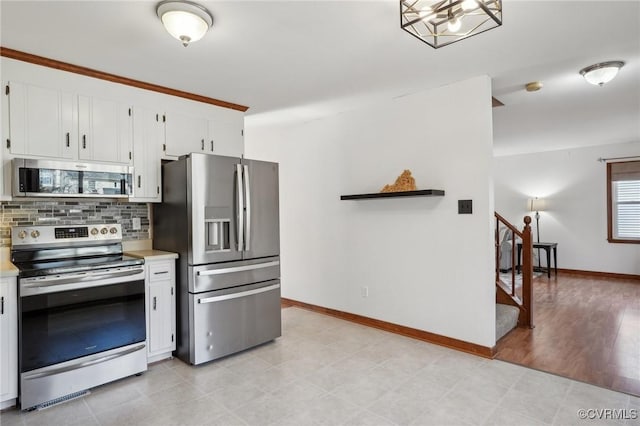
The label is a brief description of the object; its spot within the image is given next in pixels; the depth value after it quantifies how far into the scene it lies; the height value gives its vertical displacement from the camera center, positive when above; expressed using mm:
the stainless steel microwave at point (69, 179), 2557 +274
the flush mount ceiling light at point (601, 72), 2896 +1118
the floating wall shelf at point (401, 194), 3295 +168
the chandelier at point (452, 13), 1713 +998
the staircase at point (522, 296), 3869 -950
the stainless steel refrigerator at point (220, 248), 3016 -304
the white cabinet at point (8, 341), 2318 -805
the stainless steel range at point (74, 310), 2389 -680
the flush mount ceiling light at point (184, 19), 2002 +1106
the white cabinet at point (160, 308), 3004 -793
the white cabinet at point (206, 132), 3451 +817
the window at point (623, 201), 6410 +137
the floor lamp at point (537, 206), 7219 +80
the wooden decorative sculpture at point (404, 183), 3599 +280
